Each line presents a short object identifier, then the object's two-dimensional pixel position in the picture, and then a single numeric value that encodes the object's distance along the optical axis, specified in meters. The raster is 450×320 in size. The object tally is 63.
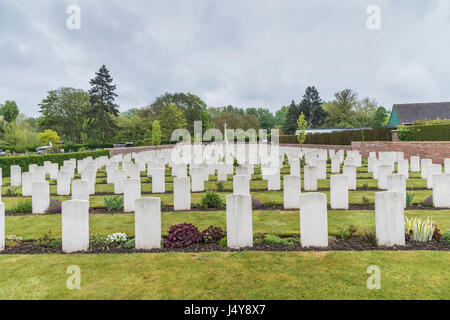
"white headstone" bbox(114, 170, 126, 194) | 10.84
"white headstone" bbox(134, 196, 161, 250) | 5.23
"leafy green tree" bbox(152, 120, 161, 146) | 47.78
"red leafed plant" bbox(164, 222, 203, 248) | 5.26
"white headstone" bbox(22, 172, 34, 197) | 10.61
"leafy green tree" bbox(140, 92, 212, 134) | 76.75
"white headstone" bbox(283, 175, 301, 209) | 7.68
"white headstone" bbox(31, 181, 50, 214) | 8.02
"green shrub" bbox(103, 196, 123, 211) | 8.27
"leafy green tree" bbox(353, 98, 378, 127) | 72.25
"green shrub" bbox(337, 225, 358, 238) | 5.55
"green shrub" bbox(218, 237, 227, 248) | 5.26
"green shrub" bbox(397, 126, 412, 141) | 20.27
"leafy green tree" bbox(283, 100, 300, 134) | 80.67
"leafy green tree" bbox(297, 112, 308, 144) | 43.69
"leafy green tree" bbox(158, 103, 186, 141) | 64.94
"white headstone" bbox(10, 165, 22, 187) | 13.28
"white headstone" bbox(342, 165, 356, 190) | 10.59
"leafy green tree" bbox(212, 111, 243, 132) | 85.62
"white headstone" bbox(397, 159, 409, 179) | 11.98
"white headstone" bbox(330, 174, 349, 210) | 7.68
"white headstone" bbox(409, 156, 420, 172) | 14.38
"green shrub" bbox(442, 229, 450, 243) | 5.09
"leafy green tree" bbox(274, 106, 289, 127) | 125.65
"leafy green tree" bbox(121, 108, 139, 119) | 127.90
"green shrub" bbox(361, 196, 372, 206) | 8.25
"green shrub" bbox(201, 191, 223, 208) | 8.45
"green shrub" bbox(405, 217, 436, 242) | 5.17
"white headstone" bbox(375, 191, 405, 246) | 4.92
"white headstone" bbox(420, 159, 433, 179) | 12.12
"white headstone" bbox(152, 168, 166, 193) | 10.93
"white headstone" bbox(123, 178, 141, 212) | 7.72
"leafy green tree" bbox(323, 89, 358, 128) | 73.06
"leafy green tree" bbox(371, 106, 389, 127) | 69.25
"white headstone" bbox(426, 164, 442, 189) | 10.17
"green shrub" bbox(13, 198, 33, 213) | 8.33
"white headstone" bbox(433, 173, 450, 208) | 7.46
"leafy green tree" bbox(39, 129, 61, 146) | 42.24
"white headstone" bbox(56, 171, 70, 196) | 10.95
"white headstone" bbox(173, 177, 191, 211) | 8.09
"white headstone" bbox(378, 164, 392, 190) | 10.15
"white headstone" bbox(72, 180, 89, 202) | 7.44
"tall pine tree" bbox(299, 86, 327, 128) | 82.69
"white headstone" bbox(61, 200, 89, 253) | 5.11
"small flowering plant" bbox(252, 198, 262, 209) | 8.17
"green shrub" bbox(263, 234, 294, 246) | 5.25
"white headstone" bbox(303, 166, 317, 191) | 10.45
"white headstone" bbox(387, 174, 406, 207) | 7.43
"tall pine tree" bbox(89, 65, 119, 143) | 55.91
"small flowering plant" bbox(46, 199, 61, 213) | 8.15
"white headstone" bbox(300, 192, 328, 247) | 5.09
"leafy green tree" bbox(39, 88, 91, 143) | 62.41
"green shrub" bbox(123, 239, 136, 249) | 5.32
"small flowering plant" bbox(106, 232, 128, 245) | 5.49
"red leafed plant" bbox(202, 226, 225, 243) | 5.48
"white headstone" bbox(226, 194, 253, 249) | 5.12
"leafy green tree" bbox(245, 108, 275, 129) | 103.15
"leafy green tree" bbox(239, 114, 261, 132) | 89.06
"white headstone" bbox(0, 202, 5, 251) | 5.20
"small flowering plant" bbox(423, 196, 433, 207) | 7.72
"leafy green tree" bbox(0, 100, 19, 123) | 73.62
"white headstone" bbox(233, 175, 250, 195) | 8.14
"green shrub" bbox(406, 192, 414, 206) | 7.71
